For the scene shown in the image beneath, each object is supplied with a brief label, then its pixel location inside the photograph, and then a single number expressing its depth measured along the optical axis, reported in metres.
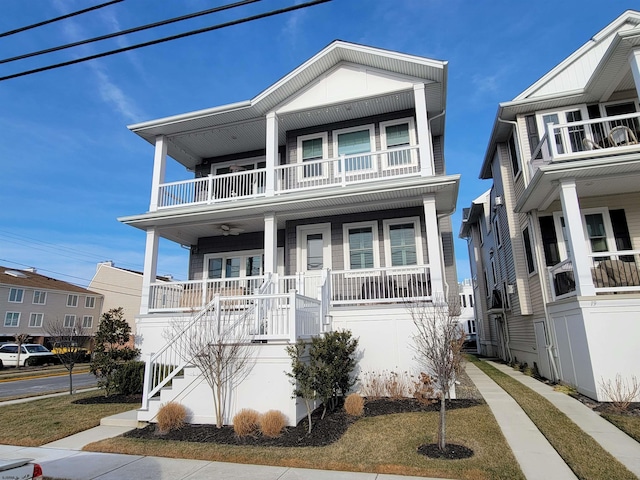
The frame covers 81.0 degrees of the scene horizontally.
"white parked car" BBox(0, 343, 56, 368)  26.95
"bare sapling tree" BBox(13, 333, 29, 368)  26.99
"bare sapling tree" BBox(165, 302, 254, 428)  7.07
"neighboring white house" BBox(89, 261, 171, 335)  42.19
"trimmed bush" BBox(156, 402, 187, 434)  6.79
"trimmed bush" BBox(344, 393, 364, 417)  7.38
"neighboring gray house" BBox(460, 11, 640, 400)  7.91
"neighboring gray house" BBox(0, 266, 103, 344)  33.66
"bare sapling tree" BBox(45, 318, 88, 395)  12.75
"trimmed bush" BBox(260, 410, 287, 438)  6.37
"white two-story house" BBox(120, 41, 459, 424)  9.76
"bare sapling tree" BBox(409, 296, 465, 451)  5.63
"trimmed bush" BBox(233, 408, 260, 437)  6.45
